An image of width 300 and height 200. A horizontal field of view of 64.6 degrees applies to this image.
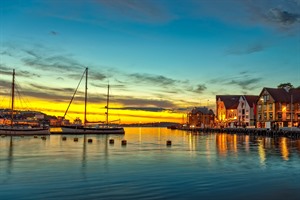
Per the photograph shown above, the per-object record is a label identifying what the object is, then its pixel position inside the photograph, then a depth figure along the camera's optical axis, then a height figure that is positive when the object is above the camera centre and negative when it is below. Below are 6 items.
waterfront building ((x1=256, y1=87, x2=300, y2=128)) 81.62 +3.40
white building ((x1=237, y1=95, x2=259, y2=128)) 97.01 +2.20
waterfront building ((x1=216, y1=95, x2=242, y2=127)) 107.84 +3.01
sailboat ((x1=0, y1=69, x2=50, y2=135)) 66.06 -4.34
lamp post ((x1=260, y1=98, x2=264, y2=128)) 87.77 +3.10
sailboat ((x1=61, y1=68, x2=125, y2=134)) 78.11 -4.99
